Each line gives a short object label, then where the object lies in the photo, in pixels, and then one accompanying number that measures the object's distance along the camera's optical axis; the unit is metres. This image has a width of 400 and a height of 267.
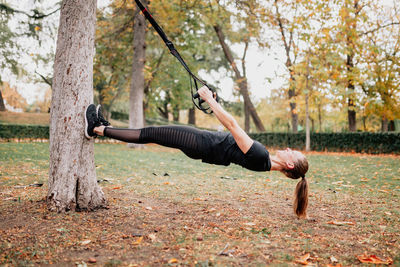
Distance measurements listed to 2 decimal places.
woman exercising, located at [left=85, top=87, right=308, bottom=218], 3.39
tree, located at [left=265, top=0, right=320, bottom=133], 13.53
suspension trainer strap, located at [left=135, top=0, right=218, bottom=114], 3.58
